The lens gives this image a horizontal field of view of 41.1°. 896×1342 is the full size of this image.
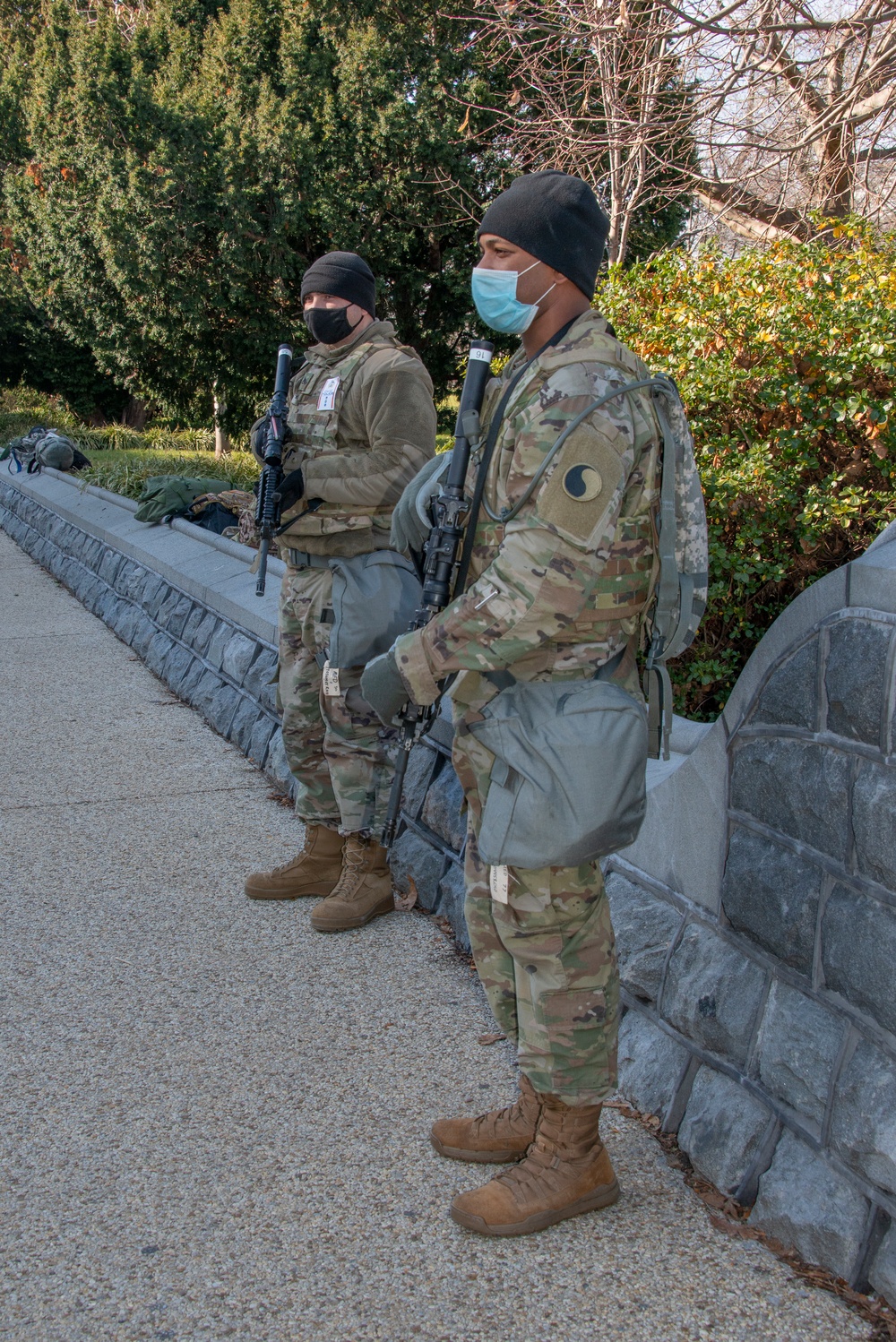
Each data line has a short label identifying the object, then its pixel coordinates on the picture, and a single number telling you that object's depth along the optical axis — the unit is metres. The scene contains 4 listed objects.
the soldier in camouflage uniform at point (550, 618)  2.16
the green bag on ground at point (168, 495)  9.16
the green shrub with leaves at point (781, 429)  4.01
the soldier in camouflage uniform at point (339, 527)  3.76
